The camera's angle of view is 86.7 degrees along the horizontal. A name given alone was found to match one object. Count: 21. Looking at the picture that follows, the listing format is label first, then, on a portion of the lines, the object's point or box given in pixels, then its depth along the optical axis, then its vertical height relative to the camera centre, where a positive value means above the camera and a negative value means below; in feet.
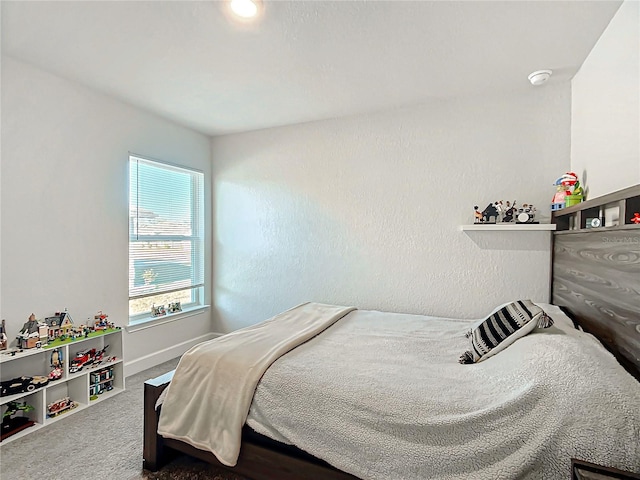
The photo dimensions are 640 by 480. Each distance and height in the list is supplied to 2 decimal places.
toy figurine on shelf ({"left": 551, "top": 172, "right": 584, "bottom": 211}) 7.66 +1.00
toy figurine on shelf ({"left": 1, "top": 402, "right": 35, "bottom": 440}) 7.18 -4.14
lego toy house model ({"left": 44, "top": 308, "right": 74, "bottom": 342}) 8.21 -2.35
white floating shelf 8.50 +0.20
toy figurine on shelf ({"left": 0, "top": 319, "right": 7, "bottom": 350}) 7.30 -2.32
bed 3.76 -2.25
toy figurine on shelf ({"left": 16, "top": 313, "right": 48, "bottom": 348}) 7.55 -2.36
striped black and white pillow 5.56 -1.65
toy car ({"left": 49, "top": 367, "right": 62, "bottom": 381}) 7.89 -3.34
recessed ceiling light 5.75 +3.92
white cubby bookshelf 7.43 -3.49
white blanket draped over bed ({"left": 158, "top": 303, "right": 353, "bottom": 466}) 5.38 -2.66
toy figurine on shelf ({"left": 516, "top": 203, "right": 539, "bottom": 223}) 8.82 +0.55
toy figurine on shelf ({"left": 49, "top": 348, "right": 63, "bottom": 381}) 7.95 -3.16
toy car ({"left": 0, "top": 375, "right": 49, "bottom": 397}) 7.13 -3.32
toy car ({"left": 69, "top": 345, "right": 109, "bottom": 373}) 8.43 -3.28
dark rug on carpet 6.07 -4.39
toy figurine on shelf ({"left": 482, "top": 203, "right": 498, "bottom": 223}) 9.34 +0.57
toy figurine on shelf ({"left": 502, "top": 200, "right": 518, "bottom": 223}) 9.14 +0.56
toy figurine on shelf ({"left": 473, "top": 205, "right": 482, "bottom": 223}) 9.53 +0.55
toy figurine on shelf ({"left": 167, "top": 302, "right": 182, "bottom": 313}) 12.09 -2.69
